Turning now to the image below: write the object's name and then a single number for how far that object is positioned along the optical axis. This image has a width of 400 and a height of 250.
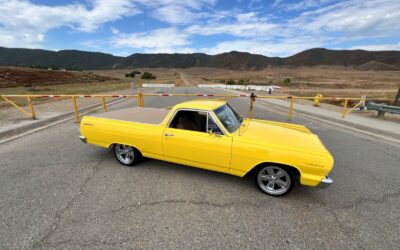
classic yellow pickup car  2.99
